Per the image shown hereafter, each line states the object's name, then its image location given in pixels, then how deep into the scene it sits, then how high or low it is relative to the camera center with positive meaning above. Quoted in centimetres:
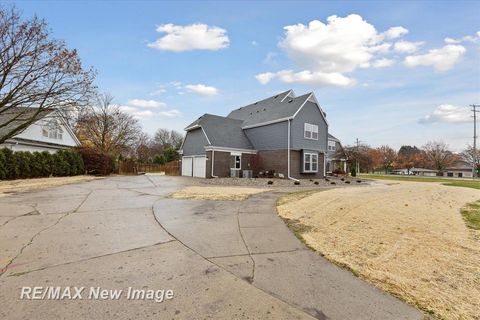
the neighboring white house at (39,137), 2117 +295
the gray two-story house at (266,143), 2353 +228
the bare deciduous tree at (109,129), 3909 +572
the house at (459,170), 7125 -99
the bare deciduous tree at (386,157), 7944 +306
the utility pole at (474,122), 4562 +837
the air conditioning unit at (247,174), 2438 -88
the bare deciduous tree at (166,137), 7081 +802
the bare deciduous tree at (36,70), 1567 +650
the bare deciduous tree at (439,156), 6931 +311
